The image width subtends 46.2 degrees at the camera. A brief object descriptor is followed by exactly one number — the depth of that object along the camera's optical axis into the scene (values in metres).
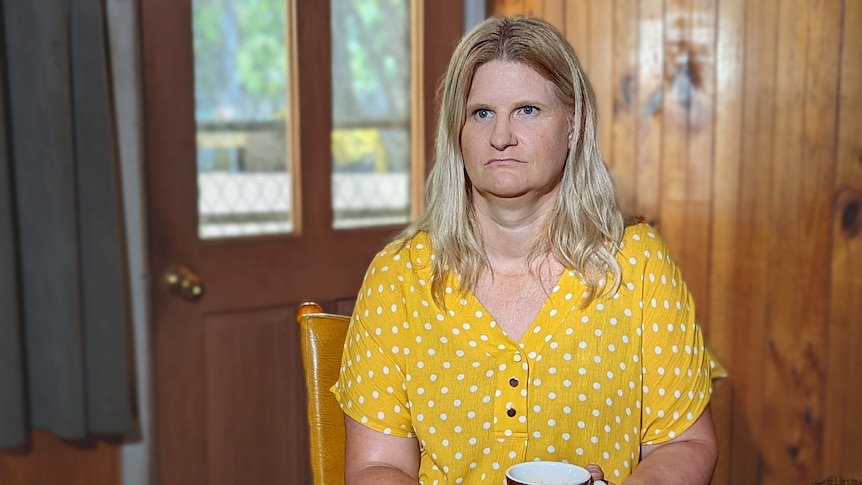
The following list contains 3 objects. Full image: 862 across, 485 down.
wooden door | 2.28
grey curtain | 2.05
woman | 1.34
